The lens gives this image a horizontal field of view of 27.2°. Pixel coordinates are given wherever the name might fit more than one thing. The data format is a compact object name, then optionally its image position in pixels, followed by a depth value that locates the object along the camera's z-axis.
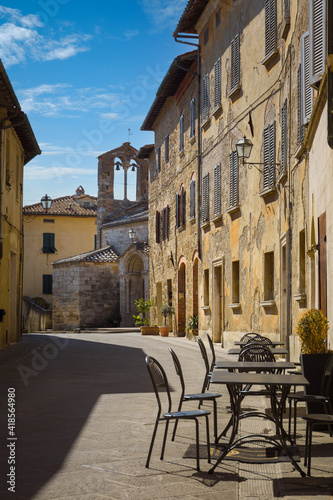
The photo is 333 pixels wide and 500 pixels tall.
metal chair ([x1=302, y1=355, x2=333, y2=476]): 4.91
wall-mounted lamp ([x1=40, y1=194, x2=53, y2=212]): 32.16
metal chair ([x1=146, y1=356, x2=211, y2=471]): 5.25
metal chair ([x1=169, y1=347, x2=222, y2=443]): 6.02
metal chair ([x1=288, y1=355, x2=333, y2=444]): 5.93
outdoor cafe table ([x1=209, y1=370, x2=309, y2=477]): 5.20
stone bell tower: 44.34
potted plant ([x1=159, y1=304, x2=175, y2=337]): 27.05
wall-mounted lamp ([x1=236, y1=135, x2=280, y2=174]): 15.31
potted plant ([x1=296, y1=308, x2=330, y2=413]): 6.70
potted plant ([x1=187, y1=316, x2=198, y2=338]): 23.19
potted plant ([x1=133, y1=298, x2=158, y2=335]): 29.06
